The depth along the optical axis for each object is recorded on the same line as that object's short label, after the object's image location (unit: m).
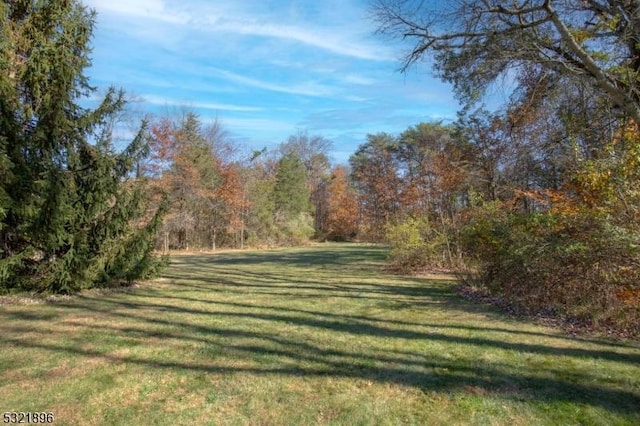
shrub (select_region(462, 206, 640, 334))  5.94
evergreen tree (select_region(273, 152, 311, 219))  36.77
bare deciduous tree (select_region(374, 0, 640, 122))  6.68
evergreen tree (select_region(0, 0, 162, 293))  8.18
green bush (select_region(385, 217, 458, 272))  13.67
